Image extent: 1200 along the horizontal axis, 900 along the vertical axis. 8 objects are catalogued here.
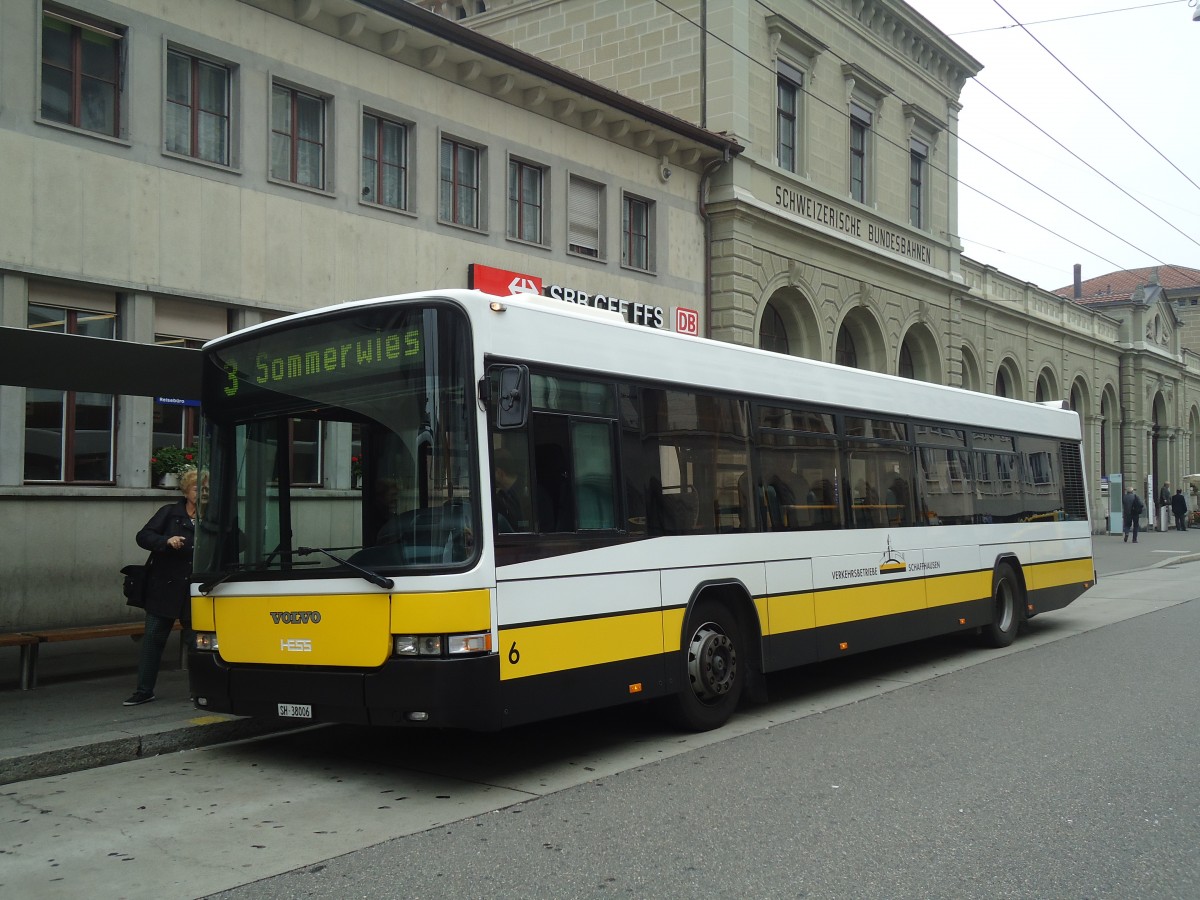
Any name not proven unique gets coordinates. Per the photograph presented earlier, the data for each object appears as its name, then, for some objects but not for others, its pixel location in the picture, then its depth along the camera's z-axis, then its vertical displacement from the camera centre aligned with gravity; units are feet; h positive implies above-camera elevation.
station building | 75.72 +25.76
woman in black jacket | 29.53 -1.63
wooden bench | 30.83 -3.31
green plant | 43.68 +1.99
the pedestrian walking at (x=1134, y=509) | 122.44 -0.27
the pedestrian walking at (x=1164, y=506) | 155.12 +0.02
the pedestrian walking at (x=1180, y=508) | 147.13 -0.25
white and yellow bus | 21.74 -0.16
